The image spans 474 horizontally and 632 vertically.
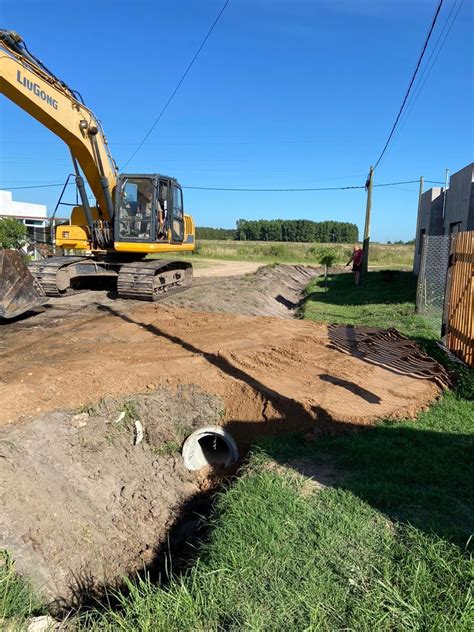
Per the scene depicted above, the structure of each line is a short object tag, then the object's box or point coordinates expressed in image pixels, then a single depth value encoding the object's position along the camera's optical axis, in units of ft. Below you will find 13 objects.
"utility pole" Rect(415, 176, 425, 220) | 88.44
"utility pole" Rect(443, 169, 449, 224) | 67.48
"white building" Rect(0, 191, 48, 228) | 108.68
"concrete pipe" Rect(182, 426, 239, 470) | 18.90
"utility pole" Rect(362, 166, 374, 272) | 87.39
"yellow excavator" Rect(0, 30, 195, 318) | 37.88
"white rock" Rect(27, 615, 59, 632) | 9.98
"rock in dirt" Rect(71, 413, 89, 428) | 18.44
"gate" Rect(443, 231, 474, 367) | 23.57
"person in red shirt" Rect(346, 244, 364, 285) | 67.87
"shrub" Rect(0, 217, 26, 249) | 68.85
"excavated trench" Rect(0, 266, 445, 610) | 14.66
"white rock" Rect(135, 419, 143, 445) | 19.27
